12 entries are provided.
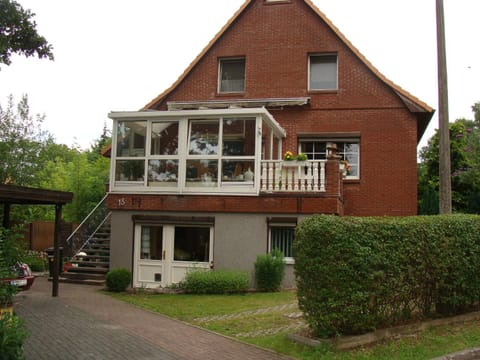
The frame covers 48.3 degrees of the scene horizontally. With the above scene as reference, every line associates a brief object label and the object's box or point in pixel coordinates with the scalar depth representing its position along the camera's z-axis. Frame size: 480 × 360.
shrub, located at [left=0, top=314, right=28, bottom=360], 5.38
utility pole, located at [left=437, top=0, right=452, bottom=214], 11.43
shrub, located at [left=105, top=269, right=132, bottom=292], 15.44
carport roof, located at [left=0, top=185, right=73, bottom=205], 10.19
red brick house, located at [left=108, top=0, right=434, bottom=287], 15.54
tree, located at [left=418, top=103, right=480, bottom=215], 22.19
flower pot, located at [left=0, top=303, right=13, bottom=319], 6.81
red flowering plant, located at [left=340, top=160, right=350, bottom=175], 17.45
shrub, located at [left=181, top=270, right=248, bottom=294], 14.55
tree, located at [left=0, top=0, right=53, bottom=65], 9.56
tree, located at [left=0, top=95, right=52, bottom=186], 25.44
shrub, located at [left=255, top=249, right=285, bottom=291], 14.70
